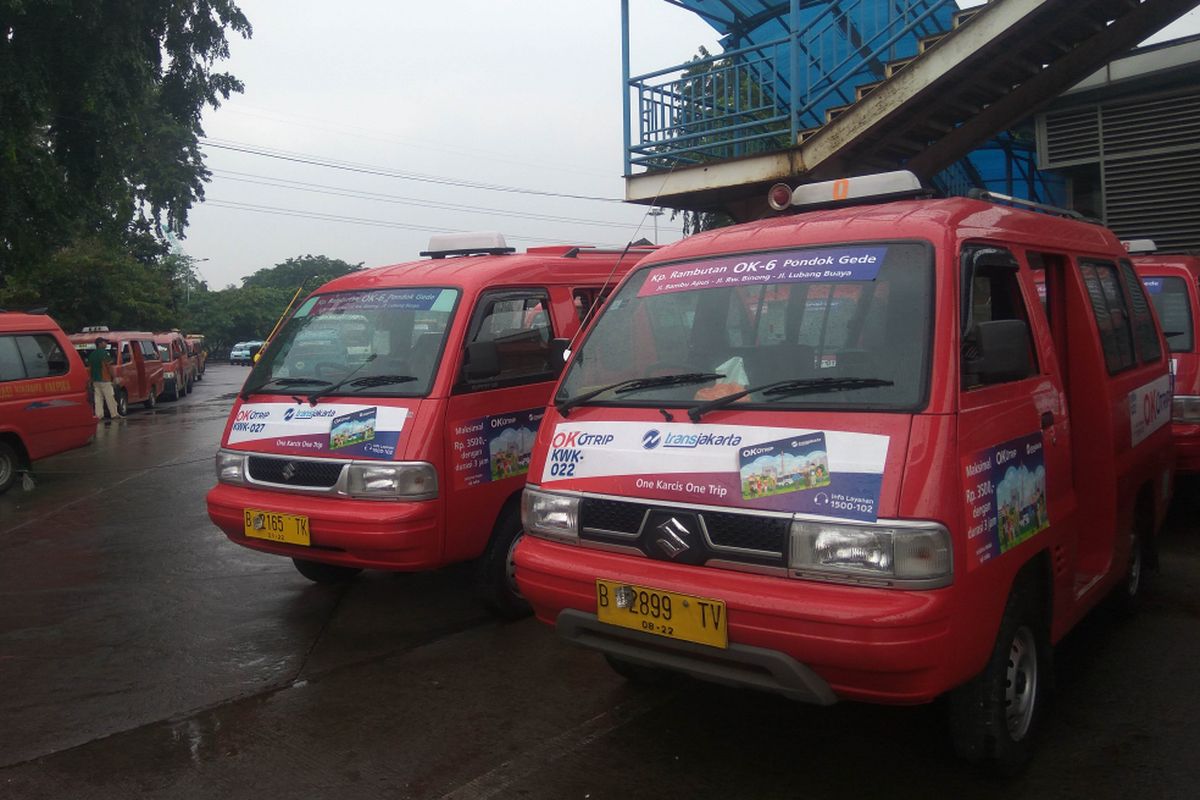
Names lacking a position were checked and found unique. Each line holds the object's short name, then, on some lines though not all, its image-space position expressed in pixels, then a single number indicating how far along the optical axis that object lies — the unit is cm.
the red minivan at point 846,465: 295
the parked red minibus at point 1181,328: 657
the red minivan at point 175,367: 2553
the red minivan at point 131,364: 2119
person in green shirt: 1884
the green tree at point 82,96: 1388
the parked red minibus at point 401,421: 496
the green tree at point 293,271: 8612
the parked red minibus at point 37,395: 1069
